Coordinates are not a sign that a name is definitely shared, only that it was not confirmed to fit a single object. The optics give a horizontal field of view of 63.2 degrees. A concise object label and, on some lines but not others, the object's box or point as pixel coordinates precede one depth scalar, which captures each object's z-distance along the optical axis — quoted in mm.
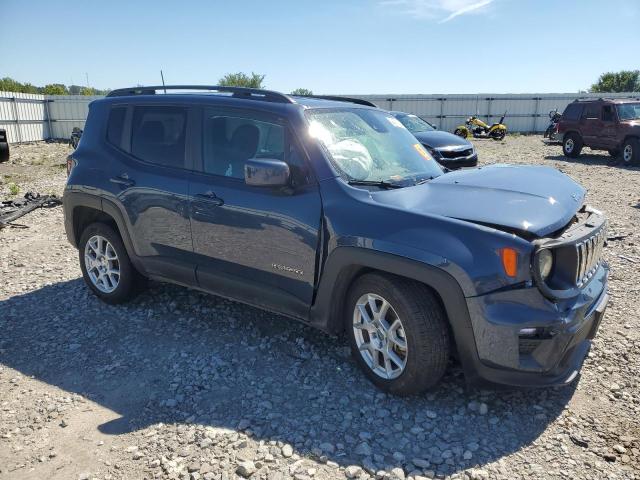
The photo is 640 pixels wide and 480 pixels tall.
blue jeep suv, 2961
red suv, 15461
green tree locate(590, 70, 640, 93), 53469
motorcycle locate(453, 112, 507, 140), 24766
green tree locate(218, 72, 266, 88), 39188
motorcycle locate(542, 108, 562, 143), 23467
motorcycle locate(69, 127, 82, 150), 18395
